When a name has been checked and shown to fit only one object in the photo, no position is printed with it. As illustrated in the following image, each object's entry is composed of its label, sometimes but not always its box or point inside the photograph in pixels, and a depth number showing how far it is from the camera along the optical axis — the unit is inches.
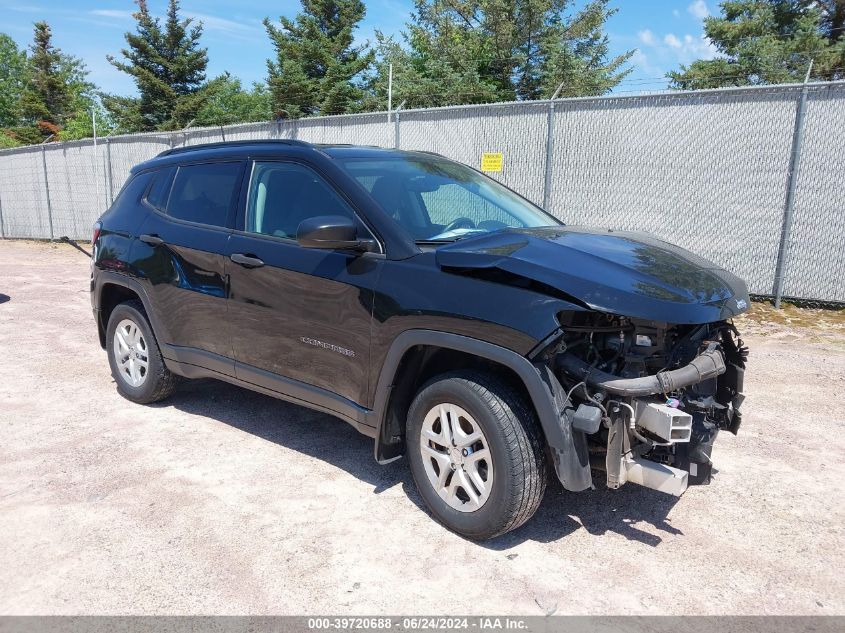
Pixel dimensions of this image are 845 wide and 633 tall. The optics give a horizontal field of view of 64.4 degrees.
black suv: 115.5
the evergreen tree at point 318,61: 1121.4
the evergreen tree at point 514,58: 906.7
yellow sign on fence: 420.8
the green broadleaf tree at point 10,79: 2384.4
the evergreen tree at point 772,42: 870.4
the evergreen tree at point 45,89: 1989.4
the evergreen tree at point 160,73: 1374.3
